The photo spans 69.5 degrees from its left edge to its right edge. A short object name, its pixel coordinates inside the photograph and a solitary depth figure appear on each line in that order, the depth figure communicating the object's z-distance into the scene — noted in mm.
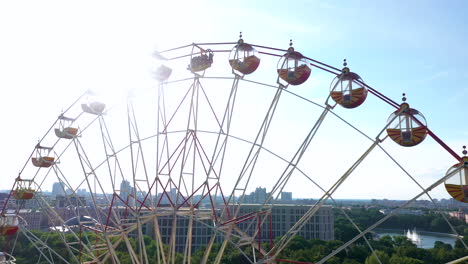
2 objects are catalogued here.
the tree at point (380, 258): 45969
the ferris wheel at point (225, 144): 13555
